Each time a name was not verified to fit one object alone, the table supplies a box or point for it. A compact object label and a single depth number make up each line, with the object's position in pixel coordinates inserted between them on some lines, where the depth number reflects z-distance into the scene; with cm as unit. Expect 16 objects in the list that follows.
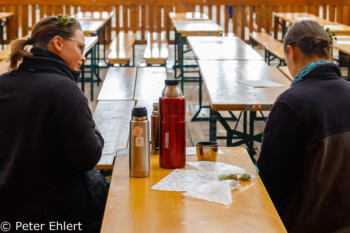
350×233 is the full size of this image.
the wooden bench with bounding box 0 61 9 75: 462
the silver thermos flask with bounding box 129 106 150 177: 193
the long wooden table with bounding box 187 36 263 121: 504
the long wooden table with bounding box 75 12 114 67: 688
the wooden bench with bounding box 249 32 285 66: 718
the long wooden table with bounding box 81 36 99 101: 578
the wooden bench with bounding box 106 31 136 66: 698
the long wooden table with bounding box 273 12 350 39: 700
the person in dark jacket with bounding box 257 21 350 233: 200
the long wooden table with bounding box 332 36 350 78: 551
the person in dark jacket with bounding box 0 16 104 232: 196
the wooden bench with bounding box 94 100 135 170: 312
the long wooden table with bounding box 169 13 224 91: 680
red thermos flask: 199
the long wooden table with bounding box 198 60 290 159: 321
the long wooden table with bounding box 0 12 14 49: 911
